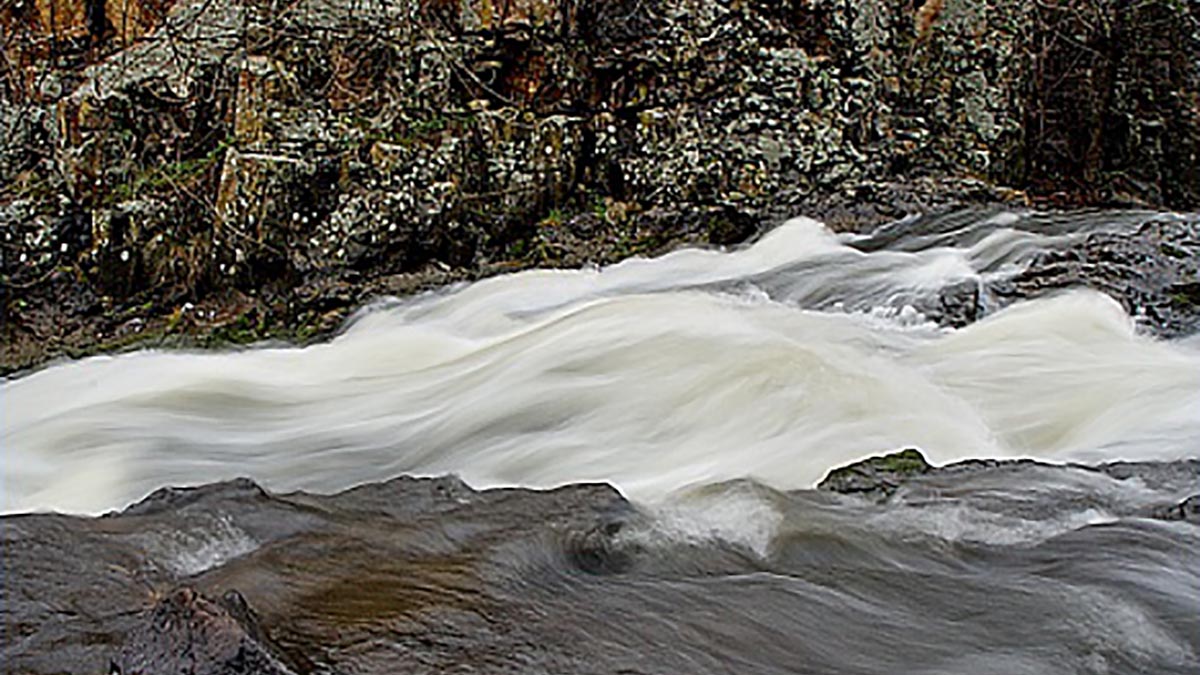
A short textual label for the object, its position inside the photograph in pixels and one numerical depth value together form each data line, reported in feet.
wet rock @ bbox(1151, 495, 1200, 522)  10.07
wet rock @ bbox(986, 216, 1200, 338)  17.95
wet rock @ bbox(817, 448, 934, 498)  11.37
